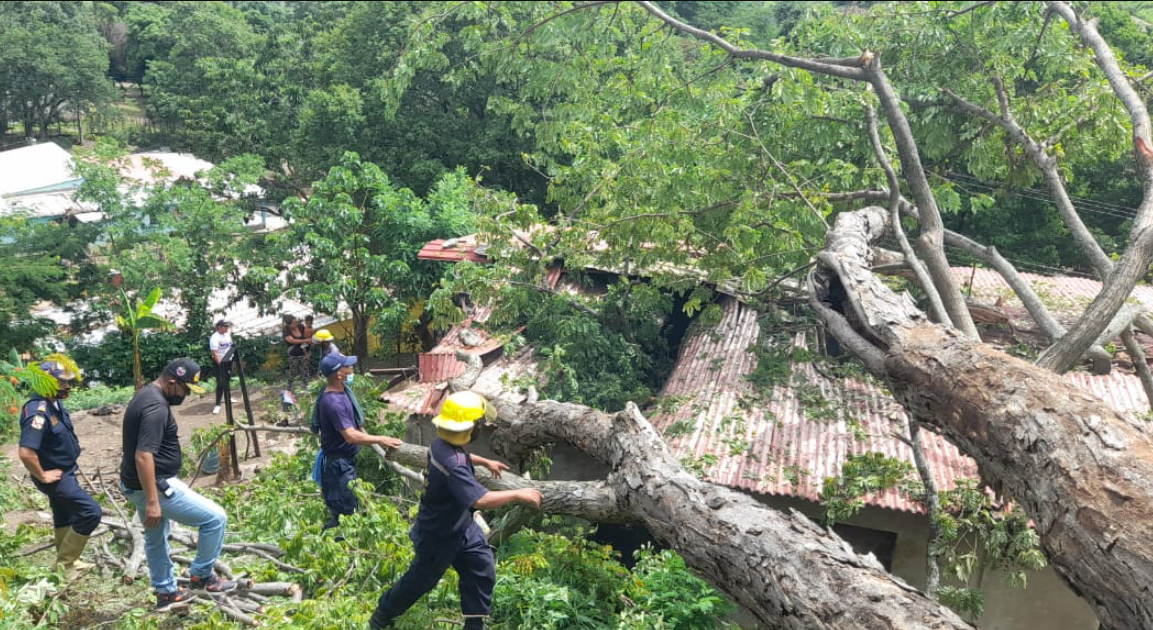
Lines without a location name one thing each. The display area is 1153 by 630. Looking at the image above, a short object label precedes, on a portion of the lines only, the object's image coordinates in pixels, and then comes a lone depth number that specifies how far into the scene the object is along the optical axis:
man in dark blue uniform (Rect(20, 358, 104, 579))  4.54
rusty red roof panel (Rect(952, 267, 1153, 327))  9.09
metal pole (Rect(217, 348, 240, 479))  8.68
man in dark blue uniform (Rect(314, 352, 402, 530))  4.80
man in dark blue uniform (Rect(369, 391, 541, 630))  3.62
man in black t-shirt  3.96
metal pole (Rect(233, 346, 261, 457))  9.19
